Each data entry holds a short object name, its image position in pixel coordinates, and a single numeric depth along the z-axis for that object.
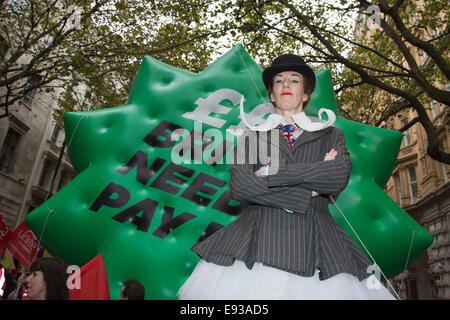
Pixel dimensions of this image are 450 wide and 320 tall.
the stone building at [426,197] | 15.75
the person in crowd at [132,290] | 2.65
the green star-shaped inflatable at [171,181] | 2.96
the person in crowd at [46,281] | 2.46
